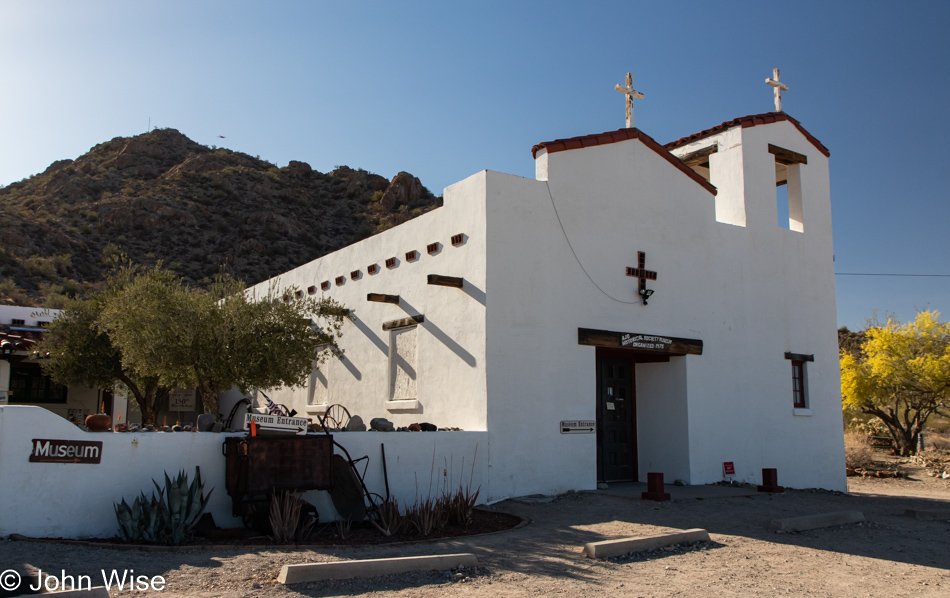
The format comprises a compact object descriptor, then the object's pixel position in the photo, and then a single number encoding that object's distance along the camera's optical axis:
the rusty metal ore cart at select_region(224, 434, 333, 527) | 7.88
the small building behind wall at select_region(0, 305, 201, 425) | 18.56
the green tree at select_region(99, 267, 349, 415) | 11.03
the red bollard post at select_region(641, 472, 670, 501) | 10.86
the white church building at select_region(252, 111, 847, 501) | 11.37
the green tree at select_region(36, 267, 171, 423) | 15.59
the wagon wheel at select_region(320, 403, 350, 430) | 15.11
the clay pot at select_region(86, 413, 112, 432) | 8.27
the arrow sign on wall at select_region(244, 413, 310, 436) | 8.05
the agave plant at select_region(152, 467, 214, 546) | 7.19
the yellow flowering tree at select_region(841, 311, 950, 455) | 22.98
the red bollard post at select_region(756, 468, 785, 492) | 12.65
